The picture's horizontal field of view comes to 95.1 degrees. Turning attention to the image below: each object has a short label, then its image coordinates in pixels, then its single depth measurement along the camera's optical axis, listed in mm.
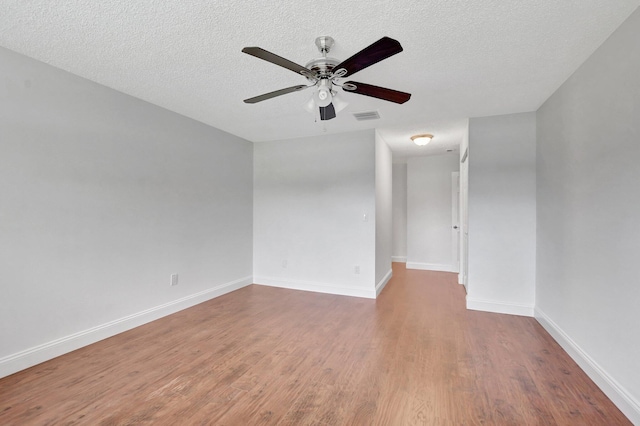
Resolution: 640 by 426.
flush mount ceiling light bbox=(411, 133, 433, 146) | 4493
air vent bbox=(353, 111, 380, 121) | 3545
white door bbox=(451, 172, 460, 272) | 5871
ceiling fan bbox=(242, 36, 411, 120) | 1583
